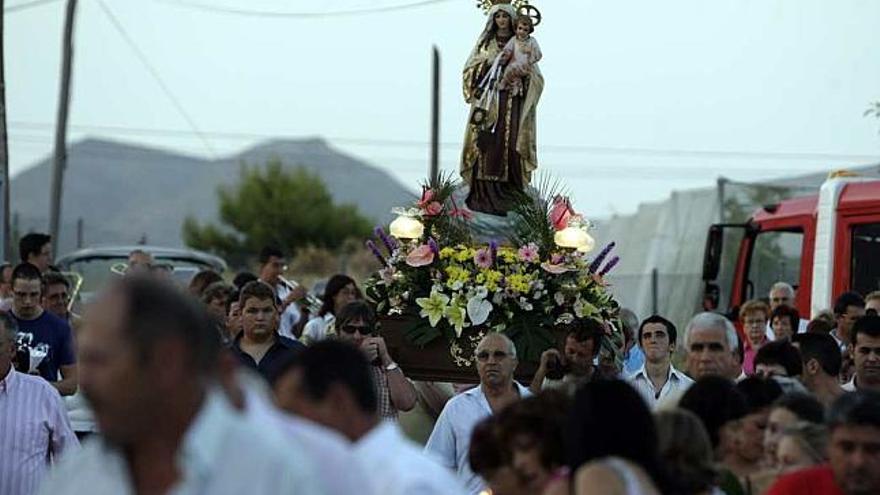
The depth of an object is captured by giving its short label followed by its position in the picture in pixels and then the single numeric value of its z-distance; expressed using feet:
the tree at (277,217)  277.44
